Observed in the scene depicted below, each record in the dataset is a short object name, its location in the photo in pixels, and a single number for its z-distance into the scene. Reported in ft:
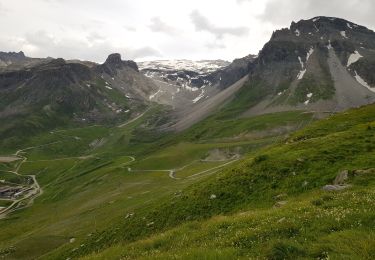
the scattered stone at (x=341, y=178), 101.45
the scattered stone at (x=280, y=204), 96.78
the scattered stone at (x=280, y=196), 109.86
